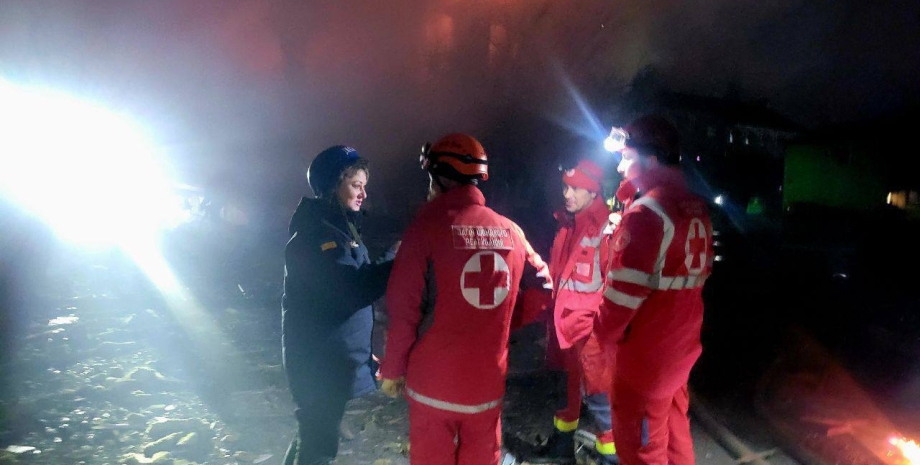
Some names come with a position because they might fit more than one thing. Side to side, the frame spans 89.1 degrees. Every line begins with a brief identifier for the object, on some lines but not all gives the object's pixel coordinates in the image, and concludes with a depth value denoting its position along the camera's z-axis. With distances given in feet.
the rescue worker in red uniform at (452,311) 7.06
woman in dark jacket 7.82
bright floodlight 32.65
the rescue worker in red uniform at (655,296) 7.80
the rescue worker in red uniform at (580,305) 10.56
